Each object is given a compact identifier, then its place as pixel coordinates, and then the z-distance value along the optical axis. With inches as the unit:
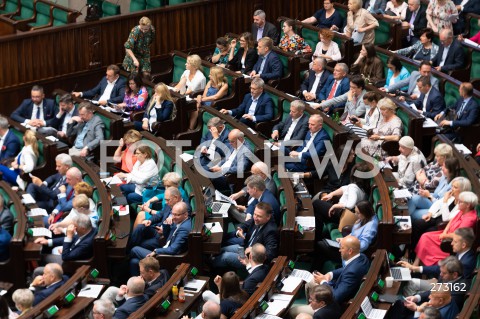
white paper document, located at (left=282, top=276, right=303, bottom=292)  524.1
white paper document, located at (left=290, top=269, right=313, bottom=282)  534.9
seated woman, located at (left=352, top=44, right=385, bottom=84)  789.2
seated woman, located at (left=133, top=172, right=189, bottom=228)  623.2
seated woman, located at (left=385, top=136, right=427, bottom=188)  639.8
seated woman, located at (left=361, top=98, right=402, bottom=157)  678.5
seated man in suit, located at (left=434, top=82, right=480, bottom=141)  706.8
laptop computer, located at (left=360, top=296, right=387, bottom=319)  486.0
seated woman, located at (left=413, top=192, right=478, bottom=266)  560.7
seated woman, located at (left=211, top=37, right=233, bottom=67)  843.4
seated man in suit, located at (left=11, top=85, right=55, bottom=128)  785.6
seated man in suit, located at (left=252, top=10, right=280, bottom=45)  871.7
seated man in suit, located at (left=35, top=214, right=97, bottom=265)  583.2
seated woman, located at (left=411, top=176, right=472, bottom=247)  577.9
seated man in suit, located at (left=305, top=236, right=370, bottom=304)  525.7
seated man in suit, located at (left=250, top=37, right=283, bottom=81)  816.3
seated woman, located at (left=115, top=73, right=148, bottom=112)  790.5
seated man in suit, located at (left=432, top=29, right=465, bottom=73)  798.5
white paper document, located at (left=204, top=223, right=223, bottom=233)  587.6
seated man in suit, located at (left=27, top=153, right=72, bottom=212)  674.8
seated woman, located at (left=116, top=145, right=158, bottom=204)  667.4
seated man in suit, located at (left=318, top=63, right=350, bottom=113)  762.8
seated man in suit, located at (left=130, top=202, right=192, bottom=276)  578.2
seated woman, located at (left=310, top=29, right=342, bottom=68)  830.5
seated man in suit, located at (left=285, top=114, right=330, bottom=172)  682.8
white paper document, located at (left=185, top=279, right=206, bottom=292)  529.7
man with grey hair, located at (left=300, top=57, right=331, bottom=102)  779.4
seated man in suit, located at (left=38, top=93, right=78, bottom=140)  773.9
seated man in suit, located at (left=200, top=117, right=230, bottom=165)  700.7
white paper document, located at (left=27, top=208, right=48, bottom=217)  630.5
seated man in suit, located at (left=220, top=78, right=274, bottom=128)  754.2
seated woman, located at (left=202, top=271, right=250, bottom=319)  498.9
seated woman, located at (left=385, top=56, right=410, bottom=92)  773.3
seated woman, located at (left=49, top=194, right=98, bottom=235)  605.9
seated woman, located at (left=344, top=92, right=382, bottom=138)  704.4
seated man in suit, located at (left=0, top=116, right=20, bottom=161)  738.2
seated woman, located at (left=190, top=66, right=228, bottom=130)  788.6
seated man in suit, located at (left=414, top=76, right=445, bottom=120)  731.4
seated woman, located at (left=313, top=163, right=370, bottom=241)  599.8
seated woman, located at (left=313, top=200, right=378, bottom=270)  565.6
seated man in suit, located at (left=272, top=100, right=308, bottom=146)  706.8
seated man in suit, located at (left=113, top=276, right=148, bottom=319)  512.1
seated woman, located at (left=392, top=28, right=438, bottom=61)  812.6
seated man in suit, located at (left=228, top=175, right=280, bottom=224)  606.5
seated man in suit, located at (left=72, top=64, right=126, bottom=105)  804.0
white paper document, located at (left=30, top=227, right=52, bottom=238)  605.3
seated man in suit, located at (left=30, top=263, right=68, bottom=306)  535.8
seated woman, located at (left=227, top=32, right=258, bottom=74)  835.4
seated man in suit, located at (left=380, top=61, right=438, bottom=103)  739.4
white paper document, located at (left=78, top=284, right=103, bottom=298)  531.2
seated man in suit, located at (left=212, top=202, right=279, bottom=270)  574.9
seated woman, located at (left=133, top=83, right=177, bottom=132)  758.5
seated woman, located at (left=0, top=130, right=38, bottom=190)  701.9
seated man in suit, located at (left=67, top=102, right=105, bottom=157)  741.9
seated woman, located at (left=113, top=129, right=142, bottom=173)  698.2
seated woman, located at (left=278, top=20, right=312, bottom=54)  853.2
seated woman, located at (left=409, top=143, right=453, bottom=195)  623.5
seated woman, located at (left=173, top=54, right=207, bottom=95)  805.2
